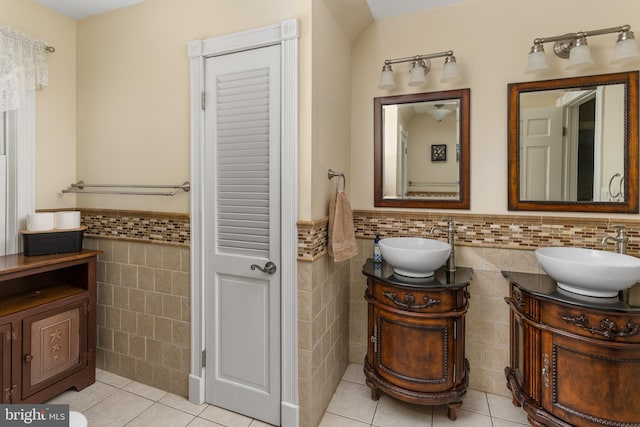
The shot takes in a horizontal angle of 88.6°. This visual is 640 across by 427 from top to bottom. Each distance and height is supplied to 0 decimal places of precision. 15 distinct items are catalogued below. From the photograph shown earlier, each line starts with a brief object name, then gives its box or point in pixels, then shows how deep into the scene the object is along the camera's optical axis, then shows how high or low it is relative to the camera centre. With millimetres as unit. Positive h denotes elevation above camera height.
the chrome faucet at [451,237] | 1980 -187
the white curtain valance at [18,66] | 1880 +845
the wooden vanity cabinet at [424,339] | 1750 -716
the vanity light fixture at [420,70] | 1976 +859
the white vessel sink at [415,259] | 1748 -280
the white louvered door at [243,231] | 1751 -132
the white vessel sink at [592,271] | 1372 -277
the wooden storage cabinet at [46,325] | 1716 -678
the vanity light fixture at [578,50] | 1646 +835
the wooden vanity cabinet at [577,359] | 1409 -688
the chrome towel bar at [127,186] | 1946 +120
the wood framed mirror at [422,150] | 2098 +386
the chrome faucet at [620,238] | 1704 -156
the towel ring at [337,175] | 1946 +195
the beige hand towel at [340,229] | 1847 -128
